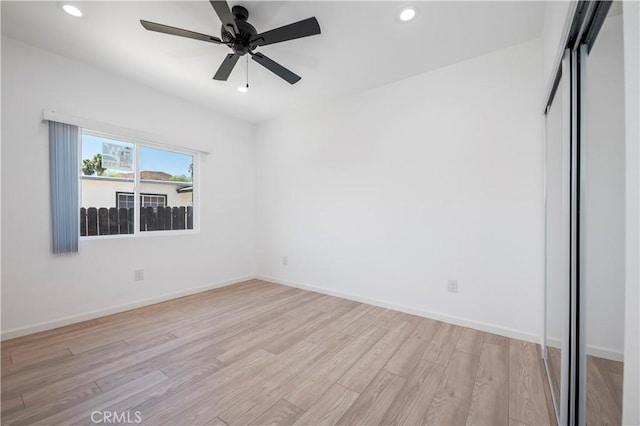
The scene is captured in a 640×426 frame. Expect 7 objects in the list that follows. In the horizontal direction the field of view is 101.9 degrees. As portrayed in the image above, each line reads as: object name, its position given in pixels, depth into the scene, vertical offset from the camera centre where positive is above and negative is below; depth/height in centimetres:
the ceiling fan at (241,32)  177 +130
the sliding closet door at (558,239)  125 -18
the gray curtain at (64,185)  257 +28
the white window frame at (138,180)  291 +41
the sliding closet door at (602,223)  75 -5
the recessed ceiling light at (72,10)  196 +156
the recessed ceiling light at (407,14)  198 +152
